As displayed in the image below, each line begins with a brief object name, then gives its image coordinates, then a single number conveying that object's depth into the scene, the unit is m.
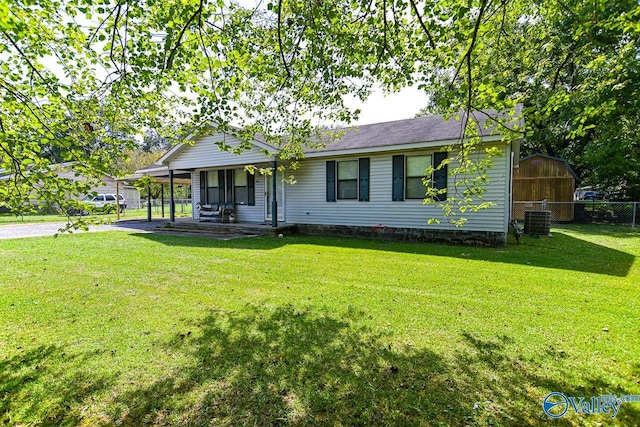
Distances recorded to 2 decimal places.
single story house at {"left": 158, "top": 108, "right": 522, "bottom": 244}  8.34
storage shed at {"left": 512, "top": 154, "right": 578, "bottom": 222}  15.20
